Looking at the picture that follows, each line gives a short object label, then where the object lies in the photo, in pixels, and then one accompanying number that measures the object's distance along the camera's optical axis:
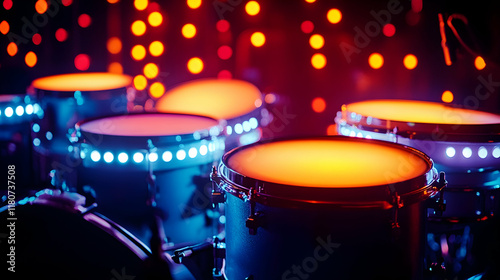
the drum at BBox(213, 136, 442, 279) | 1.50
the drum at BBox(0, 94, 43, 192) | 3.24
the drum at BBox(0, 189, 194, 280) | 1.92
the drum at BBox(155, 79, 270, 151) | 3.06
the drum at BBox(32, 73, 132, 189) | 3.03
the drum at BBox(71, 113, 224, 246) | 2.26
